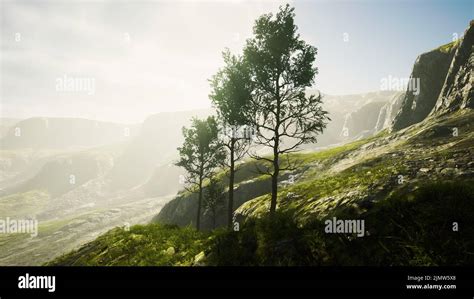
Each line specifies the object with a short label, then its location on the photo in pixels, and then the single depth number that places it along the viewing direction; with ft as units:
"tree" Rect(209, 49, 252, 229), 71.05
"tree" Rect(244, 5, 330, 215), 66.69
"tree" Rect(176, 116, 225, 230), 114.52
